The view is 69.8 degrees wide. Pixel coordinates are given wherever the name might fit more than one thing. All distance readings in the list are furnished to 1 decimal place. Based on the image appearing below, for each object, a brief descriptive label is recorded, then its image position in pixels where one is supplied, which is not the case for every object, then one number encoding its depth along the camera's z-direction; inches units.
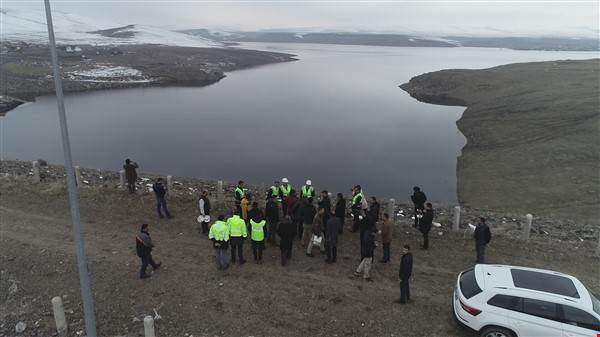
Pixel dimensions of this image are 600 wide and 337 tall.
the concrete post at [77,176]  809.6
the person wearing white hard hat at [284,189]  631.8
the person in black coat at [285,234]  508.4
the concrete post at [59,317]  388.0
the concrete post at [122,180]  800.9
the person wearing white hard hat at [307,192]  622.1
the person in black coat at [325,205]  566.9
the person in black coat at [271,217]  559.2
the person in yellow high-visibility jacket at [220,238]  483.5
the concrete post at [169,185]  769.4
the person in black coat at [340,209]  594.3
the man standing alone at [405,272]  423.2
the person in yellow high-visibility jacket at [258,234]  506.9
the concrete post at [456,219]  628.5
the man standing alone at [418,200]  636.1
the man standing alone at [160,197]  632.4
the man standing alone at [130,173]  741.9
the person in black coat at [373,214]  552.4
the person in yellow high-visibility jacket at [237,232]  497.4
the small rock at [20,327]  404.8
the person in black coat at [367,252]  472.1
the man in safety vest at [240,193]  621.5
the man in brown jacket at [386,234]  510.6
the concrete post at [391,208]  684.1
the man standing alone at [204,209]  599.2
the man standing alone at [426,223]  548.7
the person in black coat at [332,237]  507.5
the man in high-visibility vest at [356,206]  604.1
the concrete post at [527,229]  587.6
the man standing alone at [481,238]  506.3
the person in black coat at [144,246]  462.6
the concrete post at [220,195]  716.0
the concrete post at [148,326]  362.0
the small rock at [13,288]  462.9
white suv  341.1
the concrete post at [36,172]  829.1
